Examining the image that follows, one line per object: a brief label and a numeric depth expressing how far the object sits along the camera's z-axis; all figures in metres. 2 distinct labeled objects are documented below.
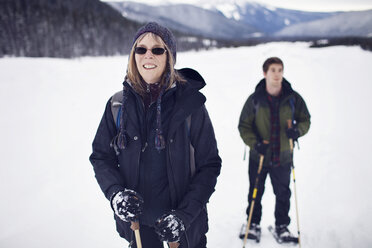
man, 2.80
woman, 1.60
